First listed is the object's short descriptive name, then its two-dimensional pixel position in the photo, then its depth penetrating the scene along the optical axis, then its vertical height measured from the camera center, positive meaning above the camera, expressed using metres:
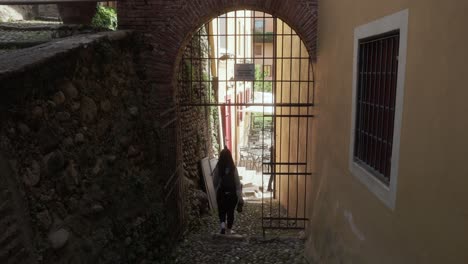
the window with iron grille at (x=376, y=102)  3.05 -0.23
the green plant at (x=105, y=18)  6.09 +0.93
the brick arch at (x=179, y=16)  5.32 +0.80
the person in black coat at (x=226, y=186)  6.34 -1.76
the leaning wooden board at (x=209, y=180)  8.55 -2.25
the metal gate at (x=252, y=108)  7.24 -0.84
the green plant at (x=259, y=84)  26.33 -0.61
